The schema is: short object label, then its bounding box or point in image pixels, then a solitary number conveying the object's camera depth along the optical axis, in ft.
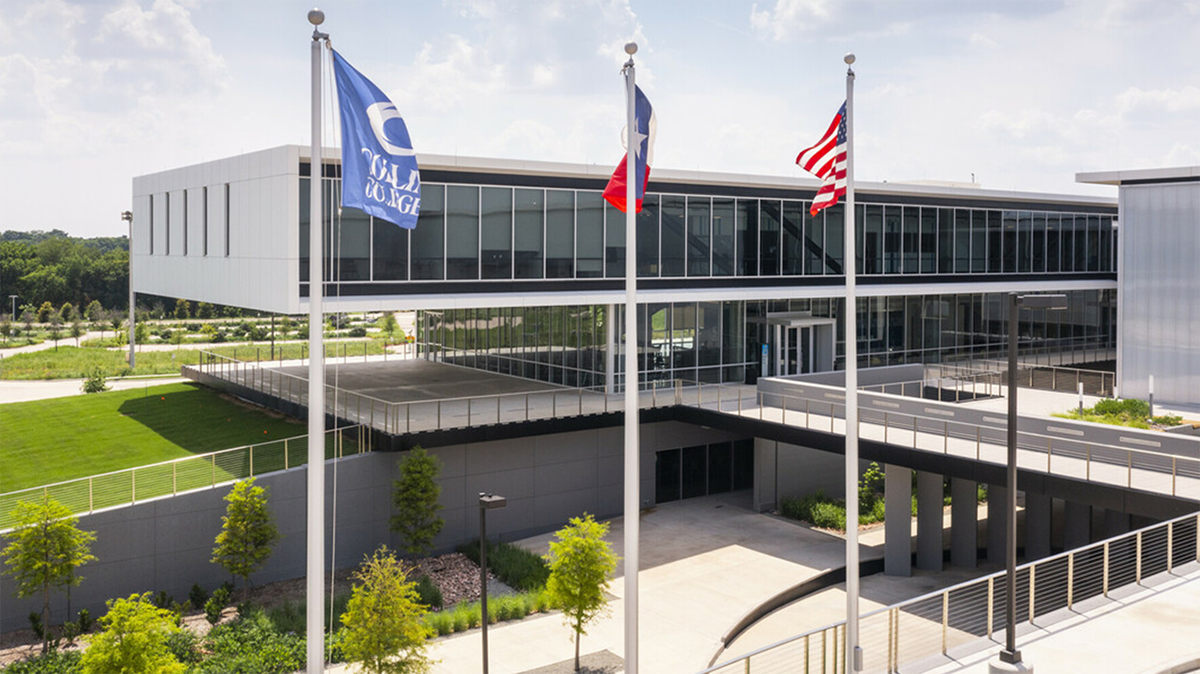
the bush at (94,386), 137.25
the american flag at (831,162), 50.83
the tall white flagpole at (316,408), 37.88
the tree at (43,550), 63.00
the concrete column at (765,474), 100.94
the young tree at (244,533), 71.41
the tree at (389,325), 276.68
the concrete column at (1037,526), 86.89
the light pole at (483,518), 50.80
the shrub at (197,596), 72.79
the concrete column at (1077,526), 85.10
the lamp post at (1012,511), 42.45
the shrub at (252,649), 58.49
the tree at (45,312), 317.97
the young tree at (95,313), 297.94
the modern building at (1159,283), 105.50
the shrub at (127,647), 49.98
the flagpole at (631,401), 45.11
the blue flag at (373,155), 37.93
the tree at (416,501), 80.07
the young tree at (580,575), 62.59
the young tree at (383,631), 55.11
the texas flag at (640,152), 45.60
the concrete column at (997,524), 88.43
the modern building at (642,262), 86.53
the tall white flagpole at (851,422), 48.83
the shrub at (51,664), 57.67
